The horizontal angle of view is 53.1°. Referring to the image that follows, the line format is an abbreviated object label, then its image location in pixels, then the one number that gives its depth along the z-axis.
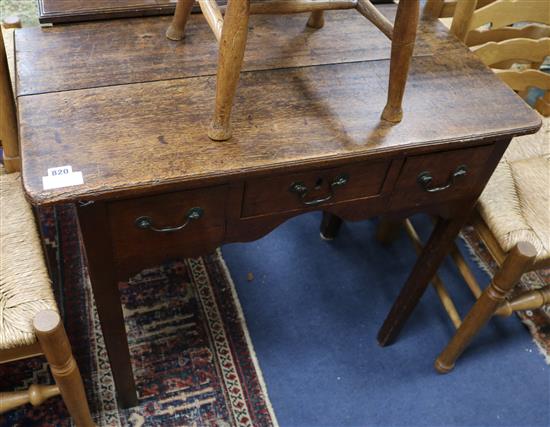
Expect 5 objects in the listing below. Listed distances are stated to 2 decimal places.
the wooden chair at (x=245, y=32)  0.78
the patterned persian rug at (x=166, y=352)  1.32
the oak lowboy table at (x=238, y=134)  0.83
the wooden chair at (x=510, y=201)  1.20
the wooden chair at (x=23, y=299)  0.91
